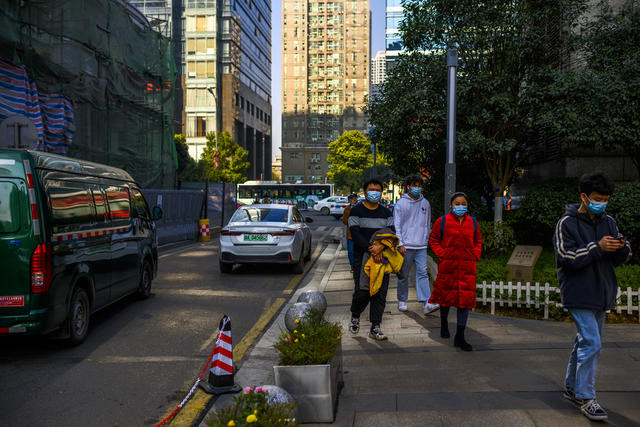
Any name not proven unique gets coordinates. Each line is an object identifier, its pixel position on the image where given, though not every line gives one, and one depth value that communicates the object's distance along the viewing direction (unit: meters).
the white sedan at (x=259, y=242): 11.11
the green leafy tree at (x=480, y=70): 11.09
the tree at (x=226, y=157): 58.56
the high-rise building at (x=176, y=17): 66.00
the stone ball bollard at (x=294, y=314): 5.00
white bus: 54.44
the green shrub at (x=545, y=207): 9.59
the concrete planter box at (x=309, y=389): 3.88
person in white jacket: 7.48
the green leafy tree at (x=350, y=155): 79.44
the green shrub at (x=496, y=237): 10.45
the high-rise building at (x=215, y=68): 69.69
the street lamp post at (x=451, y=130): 9.07
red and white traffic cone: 4.48
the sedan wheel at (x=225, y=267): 11.67
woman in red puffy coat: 5.70
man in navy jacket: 3.85
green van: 5.25
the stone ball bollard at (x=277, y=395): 3.38
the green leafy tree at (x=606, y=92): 9.38
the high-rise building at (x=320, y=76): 112.75
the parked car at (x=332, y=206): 43.14
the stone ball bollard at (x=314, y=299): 5.75
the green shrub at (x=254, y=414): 2.73
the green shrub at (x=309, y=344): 3.96
